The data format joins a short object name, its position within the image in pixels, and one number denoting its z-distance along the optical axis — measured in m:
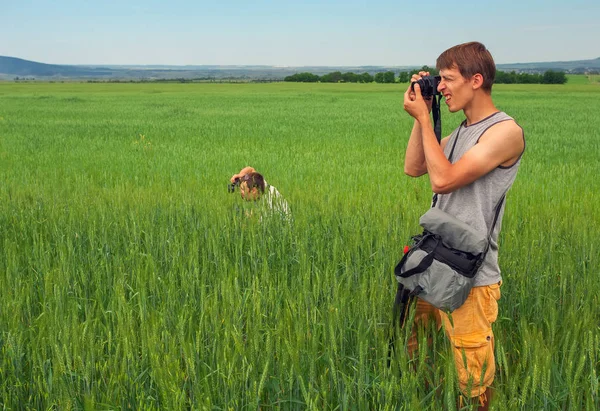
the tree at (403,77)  79.06
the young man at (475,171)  2.30
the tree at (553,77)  70.50
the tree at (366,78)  84.78
